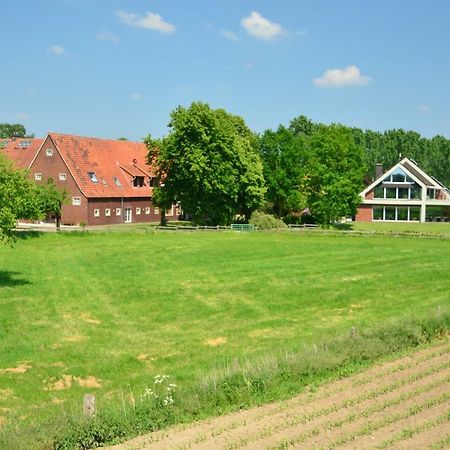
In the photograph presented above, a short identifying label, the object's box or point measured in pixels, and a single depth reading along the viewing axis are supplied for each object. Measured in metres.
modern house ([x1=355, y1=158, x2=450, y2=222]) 81.94
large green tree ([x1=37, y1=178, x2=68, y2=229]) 56.33
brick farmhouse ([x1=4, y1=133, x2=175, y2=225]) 68.12
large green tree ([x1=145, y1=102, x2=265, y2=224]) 61.16
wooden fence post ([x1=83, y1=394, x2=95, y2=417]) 13.96
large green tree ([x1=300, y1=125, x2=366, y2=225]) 66.56
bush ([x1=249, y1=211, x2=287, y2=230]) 62.66
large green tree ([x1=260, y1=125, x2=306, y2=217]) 68.25
